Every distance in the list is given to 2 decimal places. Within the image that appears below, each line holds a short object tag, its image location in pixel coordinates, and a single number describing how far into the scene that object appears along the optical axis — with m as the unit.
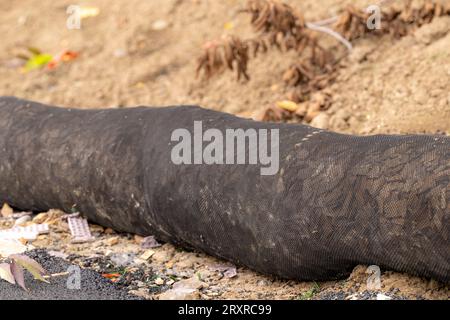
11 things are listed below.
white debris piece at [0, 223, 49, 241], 7.93
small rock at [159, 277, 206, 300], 6.39
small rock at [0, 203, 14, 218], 8.86
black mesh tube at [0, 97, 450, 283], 6.01
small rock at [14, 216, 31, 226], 8.47
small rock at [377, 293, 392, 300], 5.92
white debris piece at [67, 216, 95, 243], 7.98
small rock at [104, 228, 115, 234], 8.24
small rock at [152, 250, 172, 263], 7.49
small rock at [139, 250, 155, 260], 7.54
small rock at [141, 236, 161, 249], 7.79
